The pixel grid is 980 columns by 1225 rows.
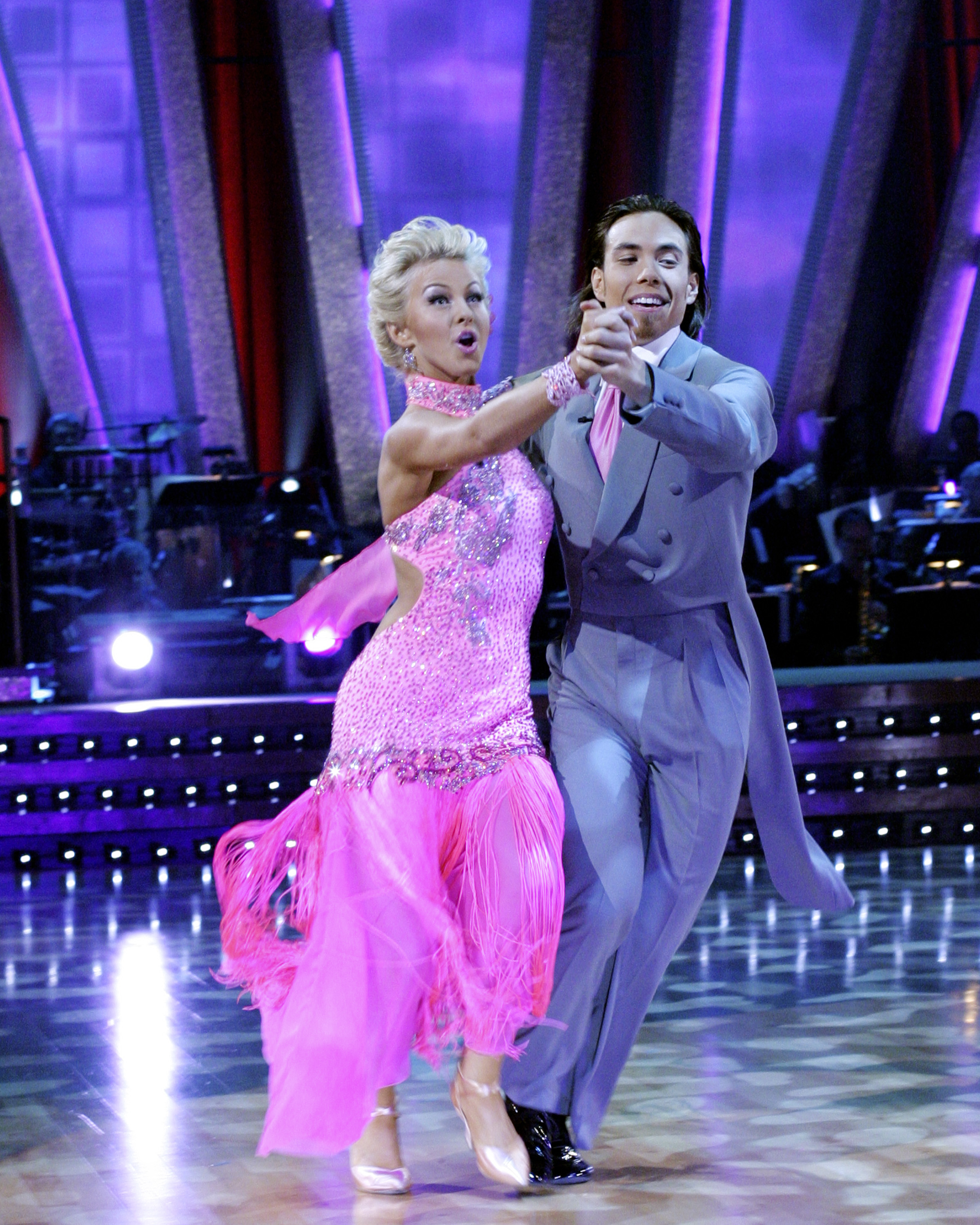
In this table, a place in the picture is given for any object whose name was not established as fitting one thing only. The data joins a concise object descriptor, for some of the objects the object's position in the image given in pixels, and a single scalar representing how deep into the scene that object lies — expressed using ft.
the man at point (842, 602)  52.11
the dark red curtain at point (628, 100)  55.93
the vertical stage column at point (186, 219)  54.54
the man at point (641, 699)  15.21
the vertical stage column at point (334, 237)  54.95
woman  14.64
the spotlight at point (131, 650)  45.14
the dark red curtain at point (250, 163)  55.01
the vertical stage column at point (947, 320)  57.16
